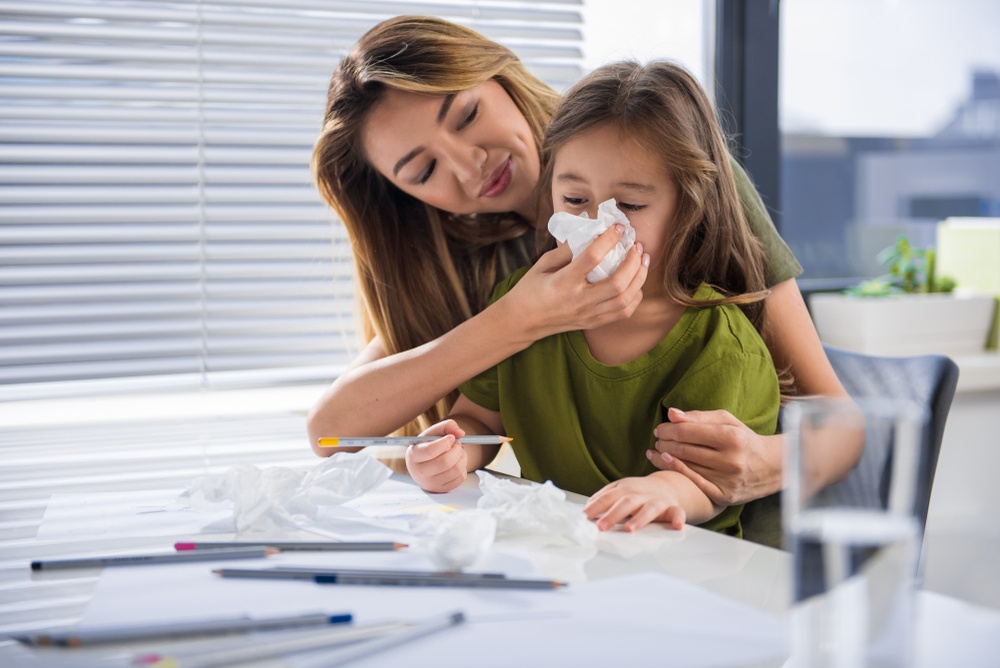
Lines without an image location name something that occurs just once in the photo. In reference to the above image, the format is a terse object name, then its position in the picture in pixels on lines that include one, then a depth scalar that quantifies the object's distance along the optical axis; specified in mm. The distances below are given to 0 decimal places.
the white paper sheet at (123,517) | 924
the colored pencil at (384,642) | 584
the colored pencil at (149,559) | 797
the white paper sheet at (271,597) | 671
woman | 1179
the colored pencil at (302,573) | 727
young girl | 1199
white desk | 597
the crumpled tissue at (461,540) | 746
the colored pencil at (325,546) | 816
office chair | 1241
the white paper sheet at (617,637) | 588
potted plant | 2301
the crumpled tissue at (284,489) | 907
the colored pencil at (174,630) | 608
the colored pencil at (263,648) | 571
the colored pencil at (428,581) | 710
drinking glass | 506
